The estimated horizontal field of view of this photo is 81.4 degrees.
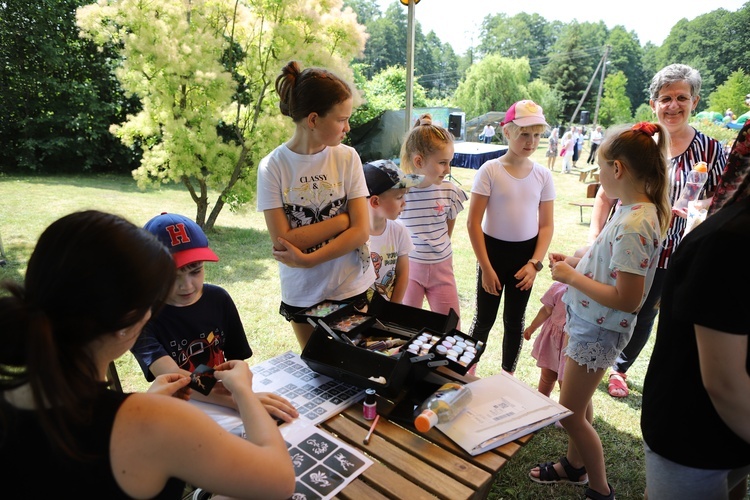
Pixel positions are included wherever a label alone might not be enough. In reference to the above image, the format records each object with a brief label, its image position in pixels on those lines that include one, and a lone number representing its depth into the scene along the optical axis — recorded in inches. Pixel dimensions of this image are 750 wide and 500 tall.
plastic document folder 49.5
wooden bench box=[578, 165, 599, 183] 474.1
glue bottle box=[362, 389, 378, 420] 52.9
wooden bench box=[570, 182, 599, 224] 158.4
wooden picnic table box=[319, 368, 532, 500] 42.7
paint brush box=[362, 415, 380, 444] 49.2
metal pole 132.4
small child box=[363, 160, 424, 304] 86.5
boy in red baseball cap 58.7
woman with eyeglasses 93.0
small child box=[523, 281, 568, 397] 94.8
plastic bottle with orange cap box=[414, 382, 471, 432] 49.6
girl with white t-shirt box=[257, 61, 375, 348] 71.0
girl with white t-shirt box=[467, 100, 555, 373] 100.4
